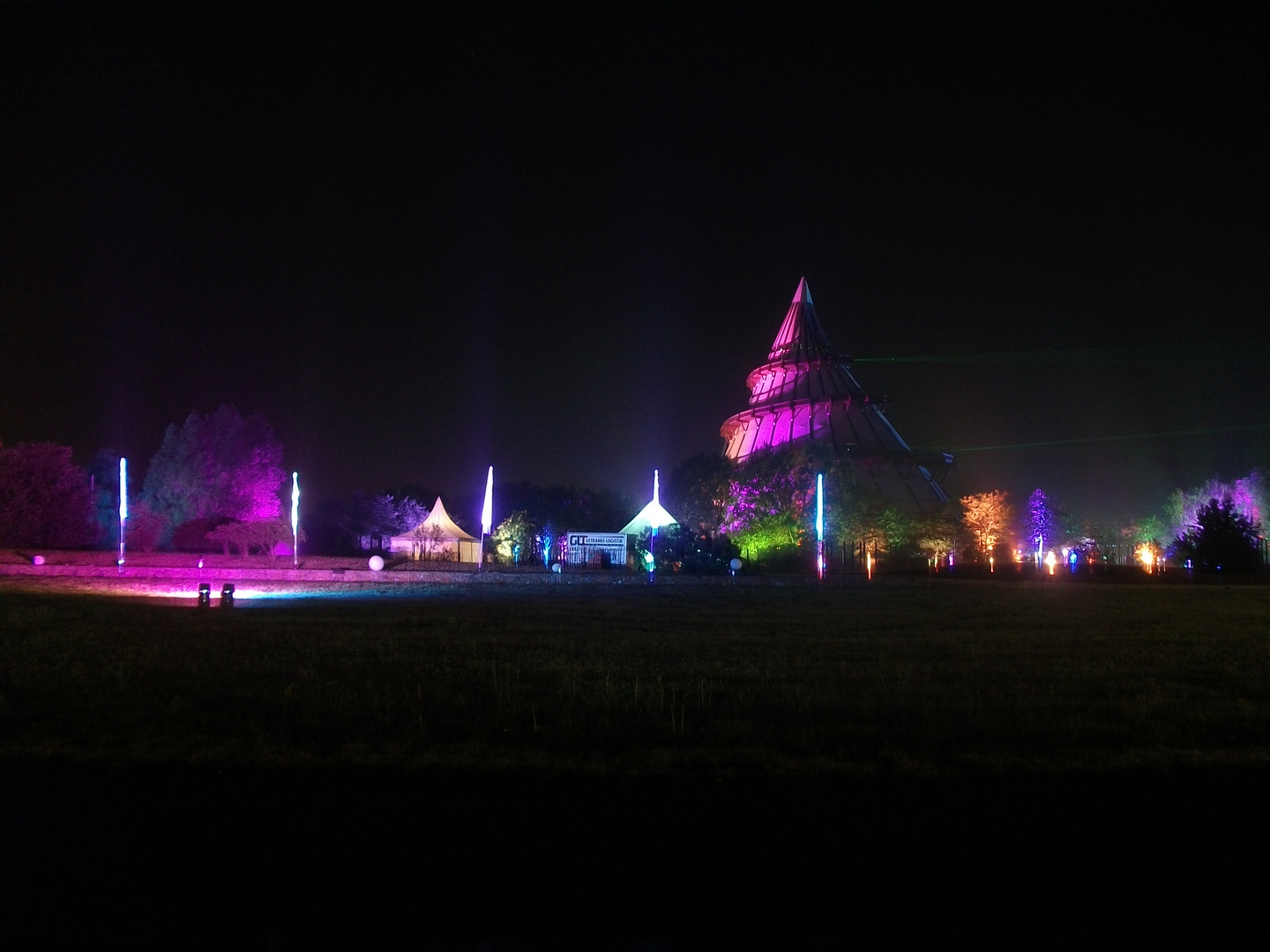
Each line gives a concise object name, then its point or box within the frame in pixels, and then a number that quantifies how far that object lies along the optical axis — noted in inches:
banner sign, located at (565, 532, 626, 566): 1378.0
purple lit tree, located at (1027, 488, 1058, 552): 2170.3
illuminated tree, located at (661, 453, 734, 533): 1606.8
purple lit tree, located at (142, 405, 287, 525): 1643.7
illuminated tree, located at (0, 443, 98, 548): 1480.1
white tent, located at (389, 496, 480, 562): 1518.2
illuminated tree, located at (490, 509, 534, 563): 1600.6
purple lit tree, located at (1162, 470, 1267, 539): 1983.3
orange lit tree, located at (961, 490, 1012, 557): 1975.9
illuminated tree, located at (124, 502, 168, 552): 1556.3
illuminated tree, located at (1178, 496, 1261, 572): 1229.1
